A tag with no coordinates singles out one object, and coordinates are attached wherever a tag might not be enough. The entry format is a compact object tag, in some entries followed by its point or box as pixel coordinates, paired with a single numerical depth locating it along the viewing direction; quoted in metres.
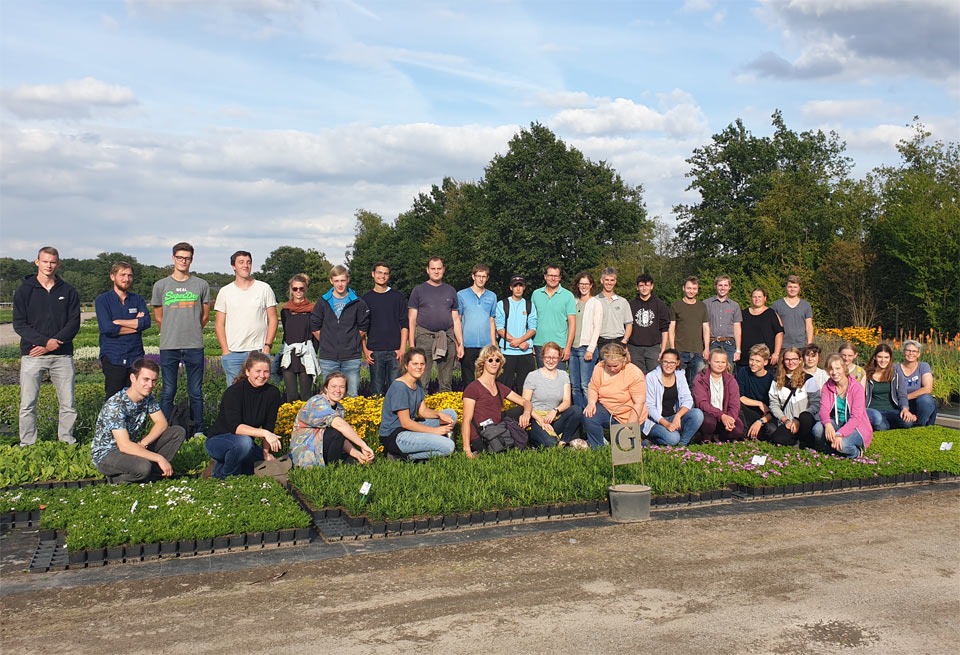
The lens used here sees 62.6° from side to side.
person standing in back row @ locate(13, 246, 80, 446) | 8.74
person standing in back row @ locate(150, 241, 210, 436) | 9.16
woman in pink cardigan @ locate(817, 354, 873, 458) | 8.70
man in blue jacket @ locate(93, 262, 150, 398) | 9.01
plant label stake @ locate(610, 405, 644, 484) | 7.05
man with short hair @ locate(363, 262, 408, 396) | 9.97
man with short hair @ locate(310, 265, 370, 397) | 9.55
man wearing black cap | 10.52
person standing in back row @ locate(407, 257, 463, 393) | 10.19
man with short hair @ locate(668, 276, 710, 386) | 11.00
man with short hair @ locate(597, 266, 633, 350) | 10.86
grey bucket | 6.66
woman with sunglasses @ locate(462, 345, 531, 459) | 8.47
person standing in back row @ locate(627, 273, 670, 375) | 10.84
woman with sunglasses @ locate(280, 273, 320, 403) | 9.81
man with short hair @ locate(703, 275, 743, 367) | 11.03
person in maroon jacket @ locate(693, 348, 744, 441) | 9.35
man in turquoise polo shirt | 10.47
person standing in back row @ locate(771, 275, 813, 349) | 10.95
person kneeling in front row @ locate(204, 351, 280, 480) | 7.58
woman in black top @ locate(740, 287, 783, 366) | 10.95
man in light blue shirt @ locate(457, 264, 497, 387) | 10.40
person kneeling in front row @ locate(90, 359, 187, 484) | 7.20
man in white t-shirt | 9.25
